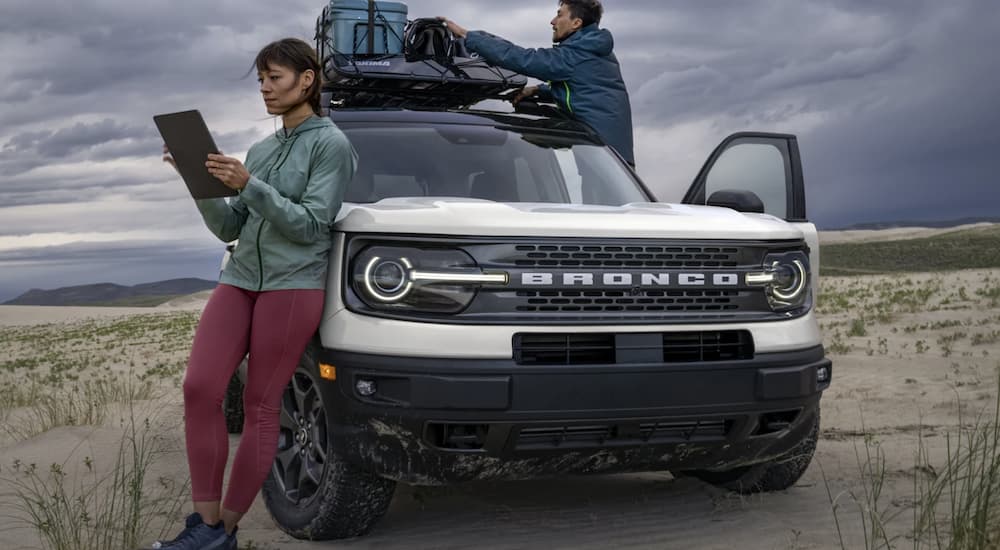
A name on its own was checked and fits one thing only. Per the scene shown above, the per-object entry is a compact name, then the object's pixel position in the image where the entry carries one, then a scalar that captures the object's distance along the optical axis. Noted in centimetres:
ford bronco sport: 398
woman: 411
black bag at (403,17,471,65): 809
